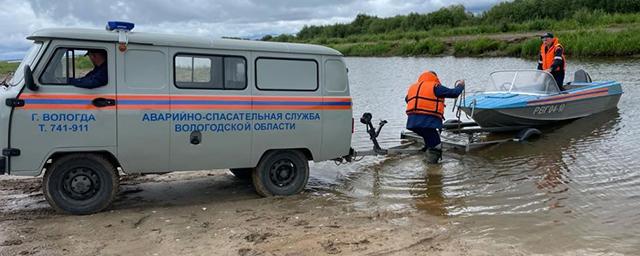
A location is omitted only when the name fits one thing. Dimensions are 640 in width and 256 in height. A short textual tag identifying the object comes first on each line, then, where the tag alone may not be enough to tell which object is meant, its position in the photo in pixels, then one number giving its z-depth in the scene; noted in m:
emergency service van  6.95
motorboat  13.48
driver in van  7.08
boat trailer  10.14
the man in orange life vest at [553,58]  14.59
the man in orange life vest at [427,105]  10.18
